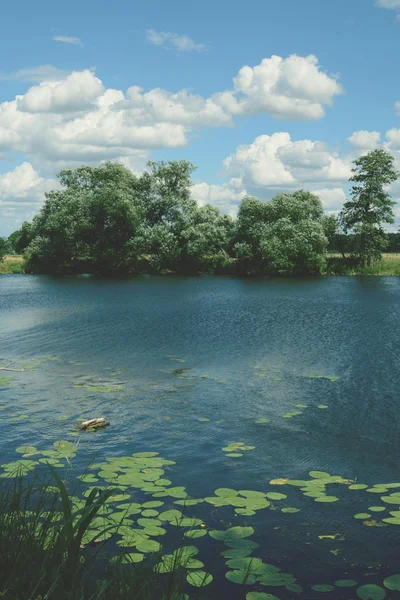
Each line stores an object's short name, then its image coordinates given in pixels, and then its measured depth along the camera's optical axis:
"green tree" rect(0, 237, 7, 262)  103.03
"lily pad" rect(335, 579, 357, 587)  7.45
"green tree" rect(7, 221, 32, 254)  109.18
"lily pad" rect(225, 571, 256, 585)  7.43
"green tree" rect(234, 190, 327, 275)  75.81
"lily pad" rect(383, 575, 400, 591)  7.21
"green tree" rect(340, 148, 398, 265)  79.75
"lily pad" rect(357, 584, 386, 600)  6.95
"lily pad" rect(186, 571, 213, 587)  7.15
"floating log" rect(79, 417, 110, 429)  14.12
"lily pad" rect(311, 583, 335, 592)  7.37
